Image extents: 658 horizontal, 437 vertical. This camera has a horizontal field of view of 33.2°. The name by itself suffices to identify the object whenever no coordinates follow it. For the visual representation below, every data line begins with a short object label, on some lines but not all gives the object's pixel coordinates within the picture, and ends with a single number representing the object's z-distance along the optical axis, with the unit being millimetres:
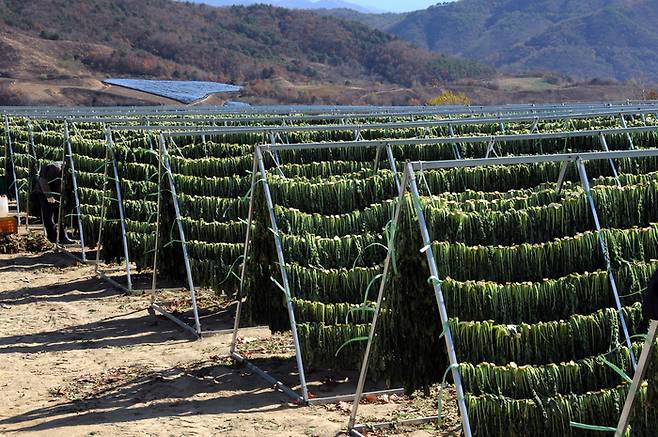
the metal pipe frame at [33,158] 19258
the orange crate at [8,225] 17938
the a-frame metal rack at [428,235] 6492
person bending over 17094
